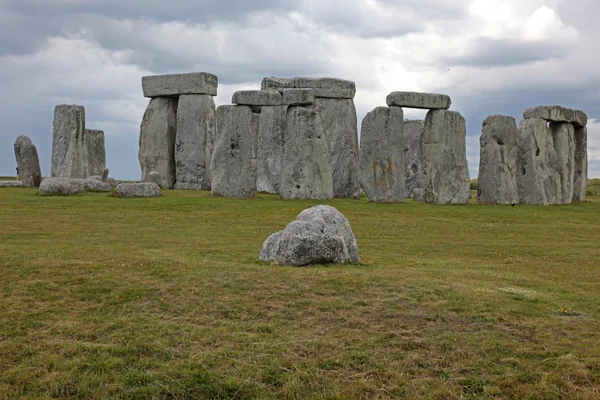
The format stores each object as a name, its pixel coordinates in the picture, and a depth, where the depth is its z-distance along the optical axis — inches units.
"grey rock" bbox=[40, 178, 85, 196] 1061.8
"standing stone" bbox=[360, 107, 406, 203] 1109.7
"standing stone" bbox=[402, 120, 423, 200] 1412.4
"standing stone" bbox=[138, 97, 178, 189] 1414.9
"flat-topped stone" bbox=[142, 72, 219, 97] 1357.0
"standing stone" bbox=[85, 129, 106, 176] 1576.0
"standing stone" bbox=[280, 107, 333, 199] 1077.1
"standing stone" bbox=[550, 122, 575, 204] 1295.5
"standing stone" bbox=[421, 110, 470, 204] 1140.5
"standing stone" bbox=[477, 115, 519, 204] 1163.9
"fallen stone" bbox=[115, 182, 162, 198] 1053.8
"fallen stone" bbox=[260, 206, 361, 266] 490.3
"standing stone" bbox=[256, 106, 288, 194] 1369.3
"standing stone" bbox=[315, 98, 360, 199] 1251.8
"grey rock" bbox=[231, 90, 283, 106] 1099.3
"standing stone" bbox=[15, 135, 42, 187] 1295.5
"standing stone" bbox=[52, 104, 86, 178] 1385.3
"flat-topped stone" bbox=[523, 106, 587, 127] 1251.2
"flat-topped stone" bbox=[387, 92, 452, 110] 1110.4
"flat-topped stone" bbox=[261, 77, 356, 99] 1286.9
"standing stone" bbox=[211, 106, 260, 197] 1091.3
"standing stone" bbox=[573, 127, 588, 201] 1396.4
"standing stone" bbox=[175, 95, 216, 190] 1368.1
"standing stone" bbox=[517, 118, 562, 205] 1218.0
